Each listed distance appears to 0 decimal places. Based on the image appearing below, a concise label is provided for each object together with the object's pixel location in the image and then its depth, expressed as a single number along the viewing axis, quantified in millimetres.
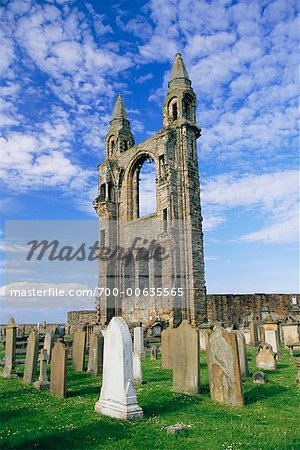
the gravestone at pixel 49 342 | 11430
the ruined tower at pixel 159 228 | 19984
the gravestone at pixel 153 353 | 12258
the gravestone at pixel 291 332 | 14844
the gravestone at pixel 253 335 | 15531
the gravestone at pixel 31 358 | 8734
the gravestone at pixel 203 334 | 14250
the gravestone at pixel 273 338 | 12278
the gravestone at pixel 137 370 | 8211
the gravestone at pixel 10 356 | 9781
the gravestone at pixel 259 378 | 7953
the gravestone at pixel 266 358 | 9781
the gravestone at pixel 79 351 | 10523
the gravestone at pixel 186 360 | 7051
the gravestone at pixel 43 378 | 7957
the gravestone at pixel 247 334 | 16062
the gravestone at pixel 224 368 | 6223
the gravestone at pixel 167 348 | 10414
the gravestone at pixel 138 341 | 13039
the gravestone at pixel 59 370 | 7121
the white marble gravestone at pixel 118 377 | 5441
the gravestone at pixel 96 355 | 9602
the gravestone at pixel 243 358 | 8484
